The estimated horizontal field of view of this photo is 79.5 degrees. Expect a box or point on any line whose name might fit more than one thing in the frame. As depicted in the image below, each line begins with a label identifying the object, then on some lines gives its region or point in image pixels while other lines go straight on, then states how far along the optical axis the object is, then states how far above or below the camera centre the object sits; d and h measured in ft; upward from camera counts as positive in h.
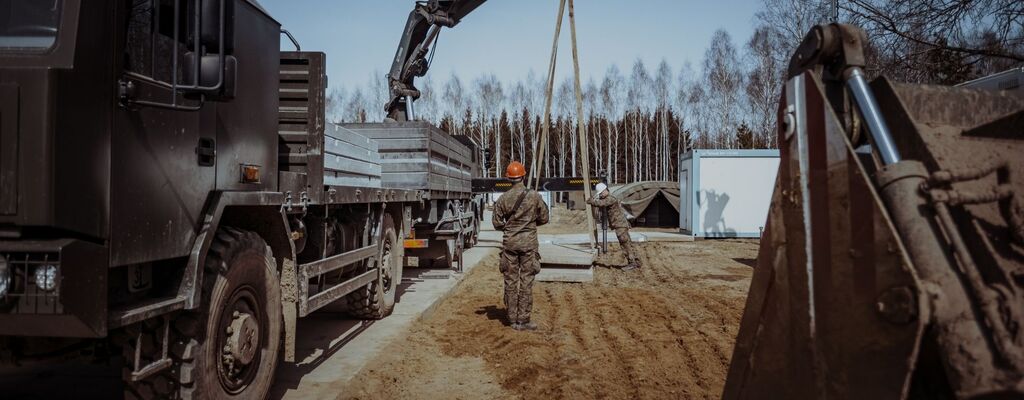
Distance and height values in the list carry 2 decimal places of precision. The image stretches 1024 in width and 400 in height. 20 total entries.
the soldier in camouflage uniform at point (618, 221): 42.09 -0.87
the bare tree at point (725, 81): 120.37 +25.22
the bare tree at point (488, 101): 163.32 +28.16
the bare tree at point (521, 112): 164.96 +25.86
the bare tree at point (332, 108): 162.09 +25.95
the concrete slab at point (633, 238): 62.13 -3.14
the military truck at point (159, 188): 7.83 +0.26
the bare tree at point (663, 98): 148.25 +26.87
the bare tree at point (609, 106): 154.81 +25.79
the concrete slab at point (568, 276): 34.76 -3.85
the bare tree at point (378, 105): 156.61 +25.90
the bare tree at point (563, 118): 157.48 +23.42
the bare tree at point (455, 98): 162.71 +28.82
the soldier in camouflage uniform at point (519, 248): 23.43 -1.56
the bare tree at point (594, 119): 158.61 +23.58
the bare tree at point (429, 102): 156.04 +27.00
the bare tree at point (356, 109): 162.50 +26.01
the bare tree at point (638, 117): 151.43 +23.82
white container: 62.28 +1.96
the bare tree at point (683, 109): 142.82 +23.41
